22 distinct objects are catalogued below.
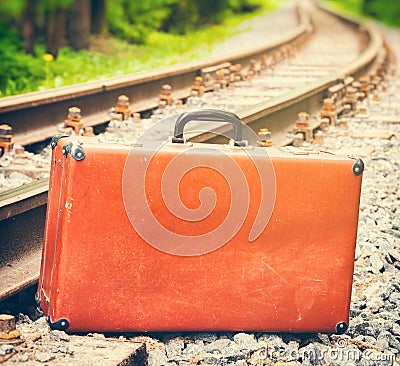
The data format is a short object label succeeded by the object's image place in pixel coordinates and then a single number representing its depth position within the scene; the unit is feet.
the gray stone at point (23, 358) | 8.86
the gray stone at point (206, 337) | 10.54
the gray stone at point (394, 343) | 10.75
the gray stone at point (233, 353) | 10.01
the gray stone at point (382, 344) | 10.68
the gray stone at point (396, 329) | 11.07
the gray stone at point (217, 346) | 10.23
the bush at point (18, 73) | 30.94
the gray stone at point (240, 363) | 9.89
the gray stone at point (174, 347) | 10.09
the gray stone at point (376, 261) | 13.46
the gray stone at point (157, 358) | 9.89
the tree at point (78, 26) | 48.70
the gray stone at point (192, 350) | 10.18
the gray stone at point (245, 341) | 10.30
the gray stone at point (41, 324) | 10.25
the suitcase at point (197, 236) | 9.94
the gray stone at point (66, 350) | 9.27
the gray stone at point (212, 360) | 9.97
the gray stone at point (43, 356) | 8.93
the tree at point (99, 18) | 58.69
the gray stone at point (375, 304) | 11.87
